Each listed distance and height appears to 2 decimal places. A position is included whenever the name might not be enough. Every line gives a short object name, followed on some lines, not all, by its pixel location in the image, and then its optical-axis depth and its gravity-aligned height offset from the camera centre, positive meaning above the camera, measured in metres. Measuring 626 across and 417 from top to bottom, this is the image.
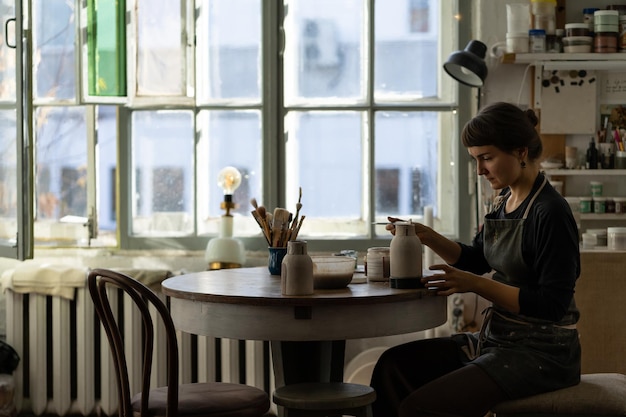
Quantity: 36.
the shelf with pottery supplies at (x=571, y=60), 6.38 +0.57
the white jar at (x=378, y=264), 4.45 -0.22
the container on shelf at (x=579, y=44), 6.37 +0.64
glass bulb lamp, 6.48 -0.22
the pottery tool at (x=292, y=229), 4.90 -0.13
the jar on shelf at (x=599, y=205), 6.49 -0.06
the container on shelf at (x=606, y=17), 6.34 +0.75
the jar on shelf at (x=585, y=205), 6.51 -0.06
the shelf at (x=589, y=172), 6.48 +0.08
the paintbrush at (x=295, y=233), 4.92 -0.14
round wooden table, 3.87 -0.32
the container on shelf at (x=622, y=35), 6.42 +0.68
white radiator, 6.48 -0.73
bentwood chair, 3.94 -0.57
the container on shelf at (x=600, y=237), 6.35 -0.20
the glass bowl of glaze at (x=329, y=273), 4.19 -0.23
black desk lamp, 6.00 +0.52
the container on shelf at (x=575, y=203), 6.52 -0.06
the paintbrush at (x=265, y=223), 4.90 -0.11
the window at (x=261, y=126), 6.76 +0.31
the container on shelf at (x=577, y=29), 6.37 +0.70
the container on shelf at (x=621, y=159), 6.51 +0.14
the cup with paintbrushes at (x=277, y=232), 4.86 -0.14
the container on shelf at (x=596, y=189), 6.51 +0.01
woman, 3.94 -0.31
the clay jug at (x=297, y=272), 3.93 -0.22
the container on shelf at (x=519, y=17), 6.39 +0.76
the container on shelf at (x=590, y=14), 6.47 +0.78
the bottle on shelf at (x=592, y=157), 6.49 +0.15
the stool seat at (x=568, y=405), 3.94 -0.58
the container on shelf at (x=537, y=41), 6.38 +0.65
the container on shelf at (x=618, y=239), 6.06 -0.20
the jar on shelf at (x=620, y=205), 6.48 -0.07
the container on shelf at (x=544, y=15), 6.40 +0.77
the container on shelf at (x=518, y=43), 6.37 +0.64
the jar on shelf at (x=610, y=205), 6.52 -0.07
